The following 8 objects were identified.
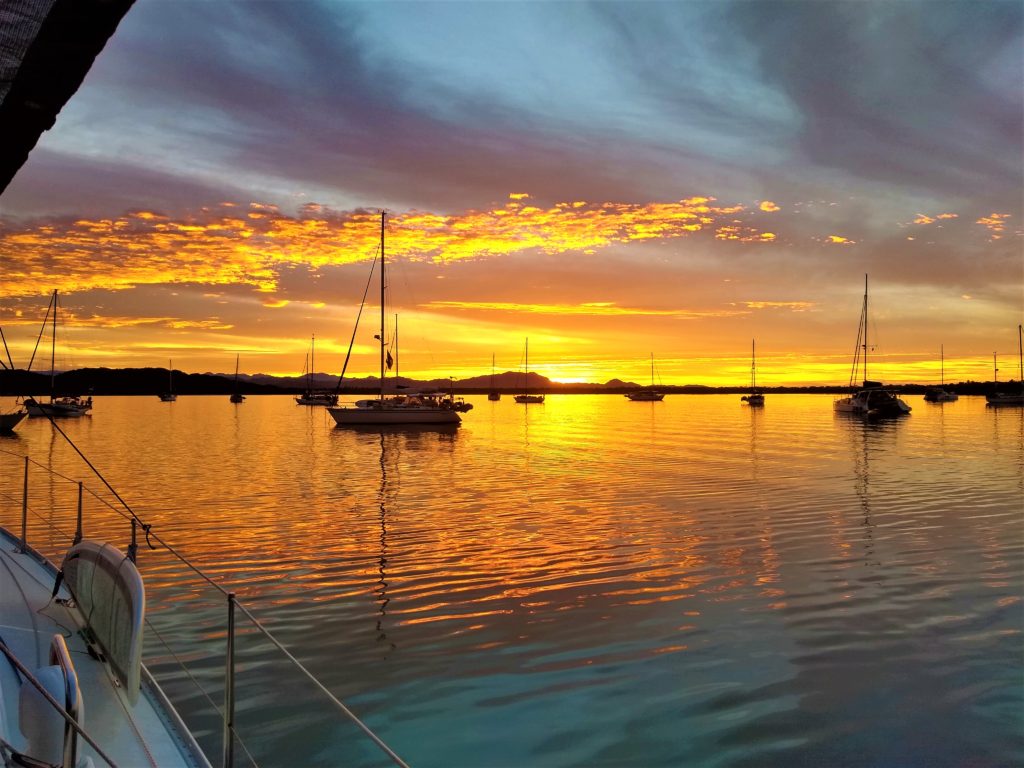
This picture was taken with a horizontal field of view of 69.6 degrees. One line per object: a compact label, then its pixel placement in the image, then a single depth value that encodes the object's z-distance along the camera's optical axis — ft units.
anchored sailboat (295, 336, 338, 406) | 404.08
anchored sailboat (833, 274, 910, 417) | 270.67
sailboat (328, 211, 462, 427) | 189.98
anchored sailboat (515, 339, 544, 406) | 453.00
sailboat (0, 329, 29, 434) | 174.29
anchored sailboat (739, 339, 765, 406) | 395.05
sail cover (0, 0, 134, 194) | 9.80
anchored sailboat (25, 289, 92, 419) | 238.39
